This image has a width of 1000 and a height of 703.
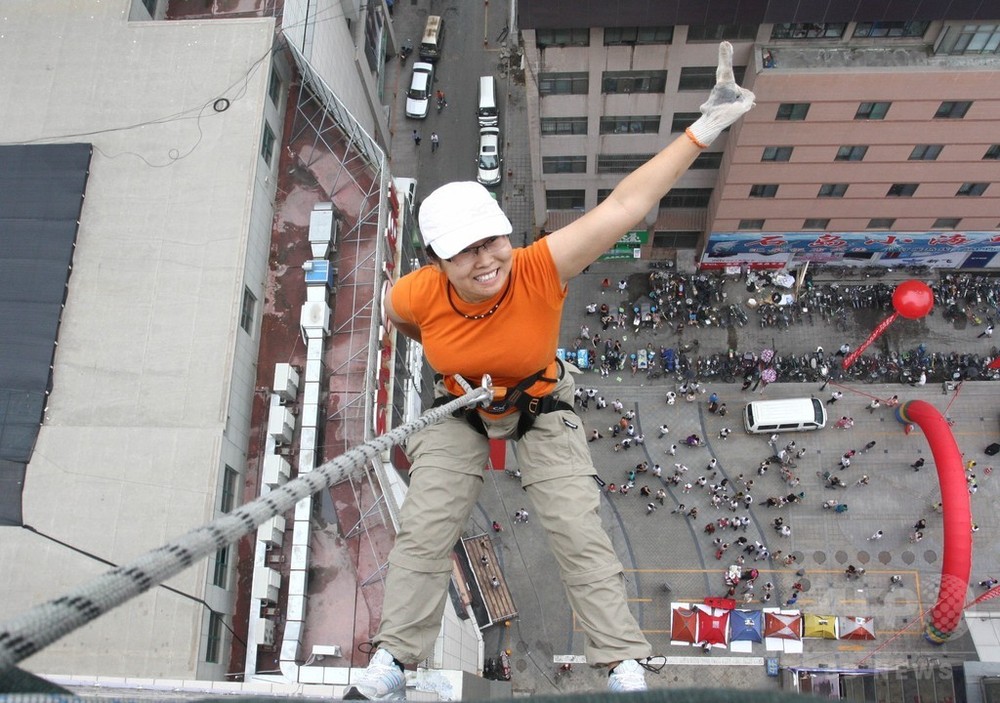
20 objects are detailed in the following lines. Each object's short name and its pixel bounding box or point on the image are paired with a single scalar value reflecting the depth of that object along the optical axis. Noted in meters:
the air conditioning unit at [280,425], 22.55
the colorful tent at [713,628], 29.36
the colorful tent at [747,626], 29.39
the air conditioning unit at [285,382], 23.02
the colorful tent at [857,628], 29.55
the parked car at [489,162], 38.94
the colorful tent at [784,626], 29.36
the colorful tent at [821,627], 29.42
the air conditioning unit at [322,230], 25.03
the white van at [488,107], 40.19
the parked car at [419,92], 41.12
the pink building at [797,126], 24.09
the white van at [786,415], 32.50
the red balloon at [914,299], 30.17
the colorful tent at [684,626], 29.52
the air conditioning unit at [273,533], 21.38
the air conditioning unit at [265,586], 20.83
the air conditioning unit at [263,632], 20.50
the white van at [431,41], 42.81
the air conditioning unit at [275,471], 21.69
